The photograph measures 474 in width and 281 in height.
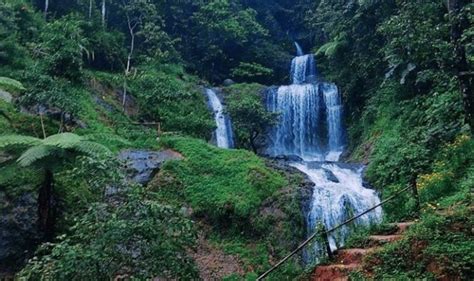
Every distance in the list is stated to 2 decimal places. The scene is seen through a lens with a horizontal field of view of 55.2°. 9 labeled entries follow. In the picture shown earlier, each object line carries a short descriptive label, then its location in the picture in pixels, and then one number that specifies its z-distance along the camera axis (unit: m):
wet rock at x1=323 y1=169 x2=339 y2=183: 16.17
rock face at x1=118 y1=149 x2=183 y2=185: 14.08
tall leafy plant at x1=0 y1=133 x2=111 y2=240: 9.22
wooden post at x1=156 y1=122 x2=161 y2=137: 18.11
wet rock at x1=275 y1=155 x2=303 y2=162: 20.73
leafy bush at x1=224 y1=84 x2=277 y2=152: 20.59
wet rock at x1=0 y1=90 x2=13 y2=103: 14.73
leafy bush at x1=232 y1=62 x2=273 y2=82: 30.25
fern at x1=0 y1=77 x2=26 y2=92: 11.30
